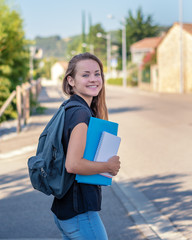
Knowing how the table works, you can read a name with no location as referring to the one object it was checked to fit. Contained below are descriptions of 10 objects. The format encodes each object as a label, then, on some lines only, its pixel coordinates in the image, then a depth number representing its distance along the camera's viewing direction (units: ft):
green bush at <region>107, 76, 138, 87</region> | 210.47
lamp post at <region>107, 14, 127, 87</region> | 178.04
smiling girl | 7.88
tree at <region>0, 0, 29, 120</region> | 49.34
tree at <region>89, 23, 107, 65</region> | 461.37
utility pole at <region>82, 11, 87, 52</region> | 351.01
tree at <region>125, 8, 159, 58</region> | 297.33
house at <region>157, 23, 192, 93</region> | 135.33
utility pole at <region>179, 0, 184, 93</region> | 121.19
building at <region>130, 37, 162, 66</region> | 272.10
